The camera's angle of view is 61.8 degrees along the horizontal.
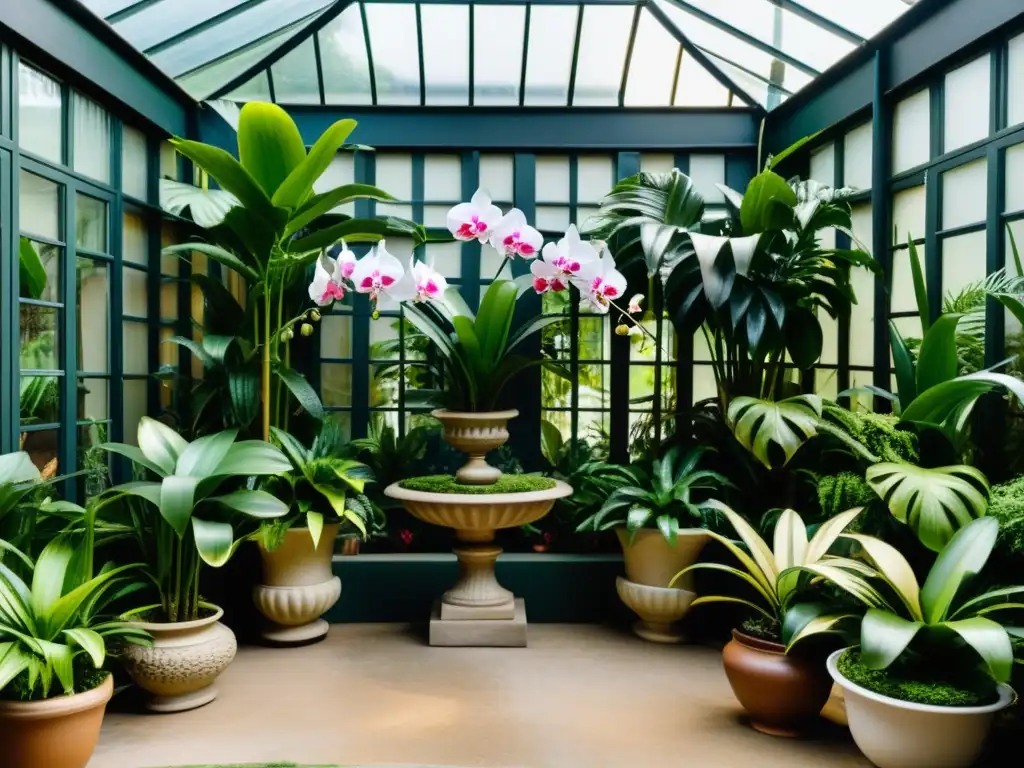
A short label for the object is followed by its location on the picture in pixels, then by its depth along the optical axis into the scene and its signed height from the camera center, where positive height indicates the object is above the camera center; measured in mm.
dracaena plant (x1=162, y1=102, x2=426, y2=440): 3273 +606
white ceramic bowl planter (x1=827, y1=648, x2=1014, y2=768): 2133 -911
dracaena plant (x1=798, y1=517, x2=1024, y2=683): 2105 -632
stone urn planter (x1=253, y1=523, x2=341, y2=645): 3473 -883
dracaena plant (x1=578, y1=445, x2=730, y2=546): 3537 -535
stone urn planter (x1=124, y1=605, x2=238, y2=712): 2746 -941
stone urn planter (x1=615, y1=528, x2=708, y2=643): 3551 -876
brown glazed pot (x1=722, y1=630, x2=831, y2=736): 2553 -945
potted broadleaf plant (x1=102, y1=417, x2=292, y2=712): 2734 -540
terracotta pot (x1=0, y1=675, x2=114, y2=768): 2168 -918
